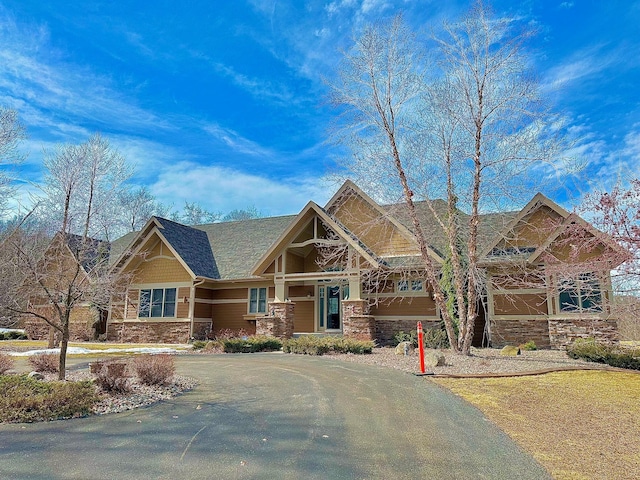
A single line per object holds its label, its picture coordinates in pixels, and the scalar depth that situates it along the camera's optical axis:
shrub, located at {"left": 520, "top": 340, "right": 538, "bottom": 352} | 16.81
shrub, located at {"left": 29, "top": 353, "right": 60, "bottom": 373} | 10.64
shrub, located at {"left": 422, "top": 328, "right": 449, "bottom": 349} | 17.12
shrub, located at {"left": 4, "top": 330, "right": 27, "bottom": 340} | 25.23
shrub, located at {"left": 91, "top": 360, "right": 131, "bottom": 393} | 7.96
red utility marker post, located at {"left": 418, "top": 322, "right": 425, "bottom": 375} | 11.16
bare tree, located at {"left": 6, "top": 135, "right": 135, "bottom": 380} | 9.90
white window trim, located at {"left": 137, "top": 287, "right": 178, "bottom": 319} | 22.83
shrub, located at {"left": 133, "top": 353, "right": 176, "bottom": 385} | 8.70
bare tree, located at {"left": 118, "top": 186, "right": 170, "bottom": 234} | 41.08
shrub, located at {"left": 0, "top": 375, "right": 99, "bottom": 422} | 6.44
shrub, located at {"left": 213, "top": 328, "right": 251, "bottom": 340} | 21.19
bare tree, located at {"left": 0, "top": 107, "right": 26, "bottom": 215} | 13.27
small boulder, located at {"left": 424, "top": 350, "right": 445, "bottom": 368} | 12.11
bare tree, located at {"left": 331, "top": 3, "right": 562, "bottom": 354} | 14.88
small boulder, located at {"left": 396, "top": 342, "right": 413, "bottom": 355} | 14.94
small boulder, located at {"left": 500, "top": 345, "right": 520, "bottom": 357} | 15.04
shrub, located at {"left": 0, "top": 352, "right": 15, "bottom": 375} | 9.48
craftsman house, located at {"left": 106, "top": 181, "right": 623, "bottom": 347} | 17.69
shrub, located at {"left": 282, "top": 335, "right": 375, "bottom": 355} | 15.47
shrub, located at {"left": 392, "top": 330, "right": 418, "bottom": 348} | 18.35
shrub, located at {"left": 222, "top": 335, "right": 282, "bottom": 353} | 16.73
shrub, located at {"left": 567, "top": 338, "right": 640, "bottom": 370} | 12.34
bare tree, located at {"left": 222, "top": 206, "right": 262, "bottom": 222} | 52.79
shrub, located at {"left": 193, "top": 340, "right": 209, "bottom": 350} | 17.82
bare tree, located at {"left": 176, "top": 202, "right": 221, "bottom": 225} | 50.97
